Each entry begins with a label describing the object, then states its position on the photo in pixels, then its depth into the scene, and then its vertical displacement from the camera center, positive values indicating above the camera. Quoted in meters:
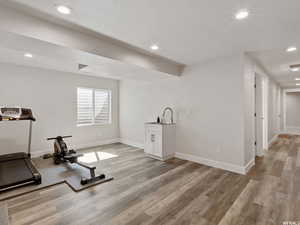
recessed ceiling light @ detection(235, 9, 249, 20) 1.89 +1.23
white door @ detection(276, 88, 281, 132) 7.45 +0.19
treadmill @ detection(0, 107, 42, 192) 2.62 -1.08
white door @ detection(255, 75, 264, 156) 4.18 -0.02
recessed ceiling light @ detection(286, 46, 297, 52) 3.02 +1.26
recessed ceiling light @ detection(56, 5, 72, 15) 1.82 +1.25
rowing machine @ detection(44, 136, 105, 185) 3.58 -1.00
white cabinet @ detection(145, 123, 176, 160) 4.05 -0.75
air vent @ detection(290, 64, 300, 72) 4.14 +1.23
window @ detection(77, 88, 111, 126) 5.34 +0.25
